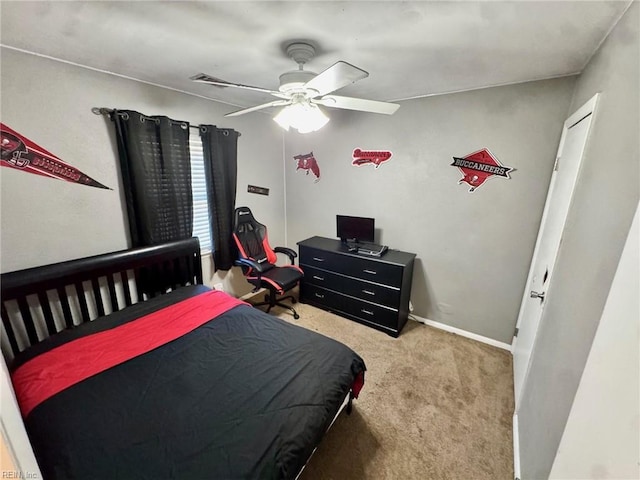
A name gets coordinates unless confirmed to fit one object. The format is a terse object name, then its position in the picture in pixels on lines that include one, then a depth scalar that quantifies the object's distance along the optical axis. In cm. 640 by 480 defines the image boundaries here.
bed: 114
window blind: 279
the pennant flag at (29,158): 172
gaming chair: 297
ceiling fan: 132
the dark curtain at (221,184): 282
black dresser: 273
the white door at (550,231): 159
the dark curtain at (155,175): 221
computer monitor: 301
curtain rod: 206
